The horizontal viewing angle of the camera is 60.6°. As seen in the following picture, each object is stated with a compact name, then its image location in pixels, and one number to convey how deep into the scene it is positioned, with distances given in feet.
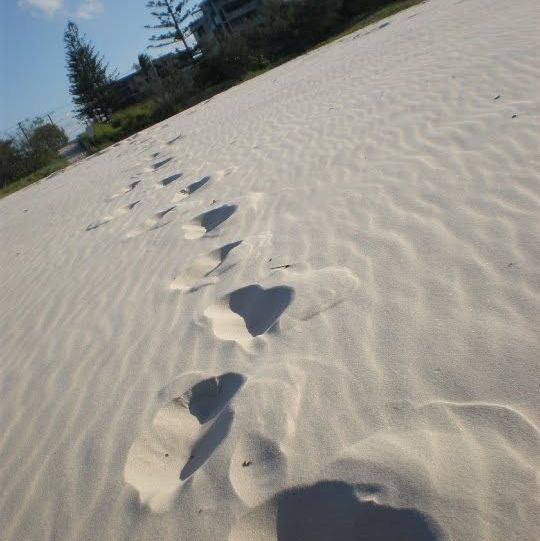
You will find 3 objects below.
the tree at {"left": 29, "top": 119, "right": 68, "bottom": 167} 75.13
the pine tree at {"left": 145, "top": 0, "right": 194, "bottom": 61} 111.14
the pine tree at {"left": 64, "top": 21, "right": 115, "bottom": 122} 115.03
